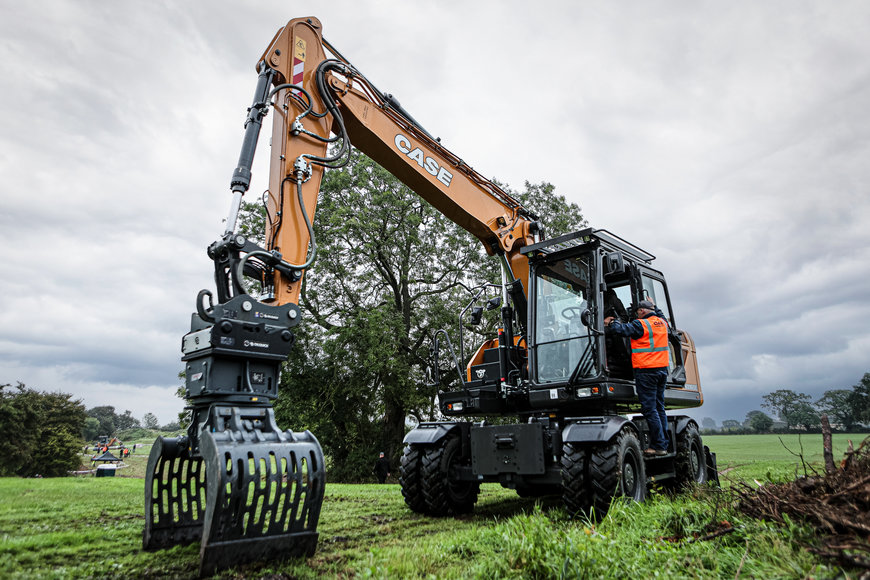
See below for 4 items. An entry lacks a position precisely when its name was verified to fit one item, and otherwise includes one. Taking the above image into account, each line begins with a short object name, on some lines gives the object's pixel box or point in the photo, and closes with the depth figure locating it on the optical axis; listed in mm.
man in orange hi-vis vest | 5562
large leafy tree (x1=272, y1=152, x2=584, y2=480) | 14914
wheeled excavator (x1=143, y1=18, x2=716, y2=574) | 3637
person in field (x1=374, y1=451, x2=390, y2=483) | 14703
